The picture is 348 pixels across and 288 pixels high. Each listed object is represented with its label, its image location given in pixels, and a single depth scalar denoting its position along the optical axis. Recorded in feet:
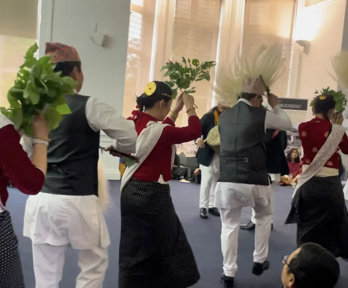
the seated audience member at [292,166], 24.85
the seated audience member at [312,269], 4.40
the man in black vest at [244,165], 9.20
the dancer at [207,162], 15.26
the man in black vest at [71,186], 6.24
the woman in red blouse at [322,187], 10.03
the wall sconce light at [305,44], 29.40
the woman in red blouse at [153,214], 7.82
